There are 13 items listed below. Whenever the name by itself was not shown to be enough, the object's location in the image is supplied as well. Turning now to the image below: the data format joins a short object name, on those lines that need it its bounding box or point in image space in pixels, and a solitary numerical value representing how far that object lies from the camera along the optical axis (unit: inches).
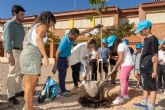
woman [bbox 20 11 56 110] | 98.7
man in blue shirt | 133.7
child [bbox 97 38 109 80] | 175.6
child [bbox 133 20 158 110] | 105.6
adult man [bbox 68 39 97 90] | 148.2
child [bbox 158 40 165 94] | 161.4
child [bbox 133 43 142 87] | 160.7
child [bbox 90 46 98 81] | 180.6
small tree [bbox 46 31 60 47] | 617.0
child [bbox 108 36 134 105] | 121.5
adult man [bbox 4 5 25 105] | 116.9
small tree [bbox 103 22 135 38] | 481.3
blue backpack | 122.1
